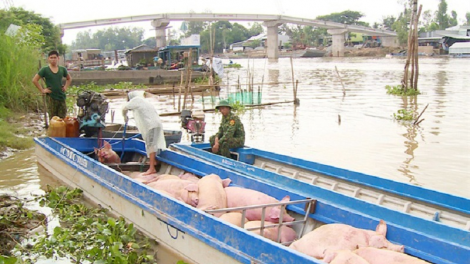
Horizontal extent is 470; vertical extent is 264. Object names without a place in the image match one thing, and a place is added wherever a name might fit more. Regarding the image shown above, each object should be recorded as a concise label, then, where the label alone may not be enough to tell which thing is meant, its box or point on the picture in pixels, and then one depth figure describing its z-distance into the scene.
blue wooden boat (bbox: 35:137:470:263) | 3.62
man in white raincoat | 6.20
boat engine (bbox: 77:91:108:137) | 7.58
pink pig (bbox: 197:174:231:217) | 4.80
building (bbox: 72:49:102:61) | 46.78
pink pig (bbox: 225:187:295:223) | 4.55
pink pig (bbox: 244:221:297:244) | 4.34
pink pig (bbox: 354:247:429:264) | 3.38
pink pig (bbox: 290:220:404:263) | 3.71
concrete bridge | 63.28
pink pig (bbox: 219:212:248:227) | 4.49
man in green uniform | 6.85
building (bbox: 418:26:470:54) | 69.19
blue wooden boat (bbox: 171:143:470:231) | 4.61
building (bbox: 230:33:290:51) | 100.12
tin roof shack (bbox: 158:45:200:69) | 29.56
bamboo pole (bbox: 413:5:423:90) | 15.46
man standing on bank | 8.21
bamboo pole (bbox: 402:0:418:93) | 16.02
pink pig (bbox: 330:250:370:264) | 3.38
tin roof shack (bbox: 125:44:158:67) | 33.62
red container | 7.75
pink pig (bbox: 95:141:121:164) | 6.85
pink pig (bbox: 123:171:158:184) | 5.85
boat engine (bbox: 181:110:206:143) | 8.05
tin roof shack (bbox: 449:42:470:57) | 60.44
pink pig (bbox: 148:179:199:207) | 5.03
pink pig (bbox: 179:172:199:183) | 5.92
